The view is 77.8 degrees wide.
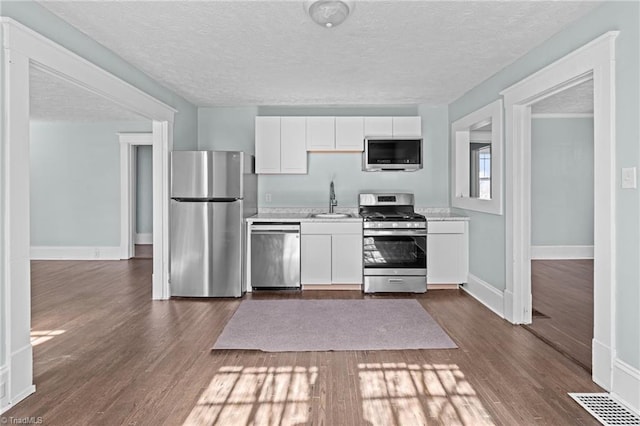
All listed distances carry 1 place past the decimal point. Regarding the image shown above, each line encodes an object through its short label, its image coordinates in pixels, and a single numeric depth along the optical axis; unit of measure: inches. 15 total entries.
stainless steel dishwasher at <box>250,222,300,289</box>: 180.9
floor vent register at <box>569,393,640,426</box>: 78.4
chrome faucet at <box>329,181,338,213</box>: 203.8
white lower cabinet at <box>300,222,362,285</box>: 182.4
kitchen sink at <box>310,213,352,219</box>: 185.3
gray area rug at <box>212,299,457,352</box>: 118.6
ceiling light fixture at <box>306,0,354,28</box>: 92.4
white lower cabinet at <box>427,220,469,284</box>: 182.4
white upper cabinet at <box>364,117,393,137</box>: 194.5
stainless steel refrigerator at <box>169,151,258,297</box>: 168.7
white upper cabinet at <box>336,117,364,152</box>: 194.9
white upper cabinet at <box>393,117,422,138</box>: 195.2
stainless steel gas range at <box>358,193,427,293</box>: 179.2
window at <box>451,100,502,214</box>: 149.1
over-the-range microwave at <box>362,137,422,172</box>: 192.5
